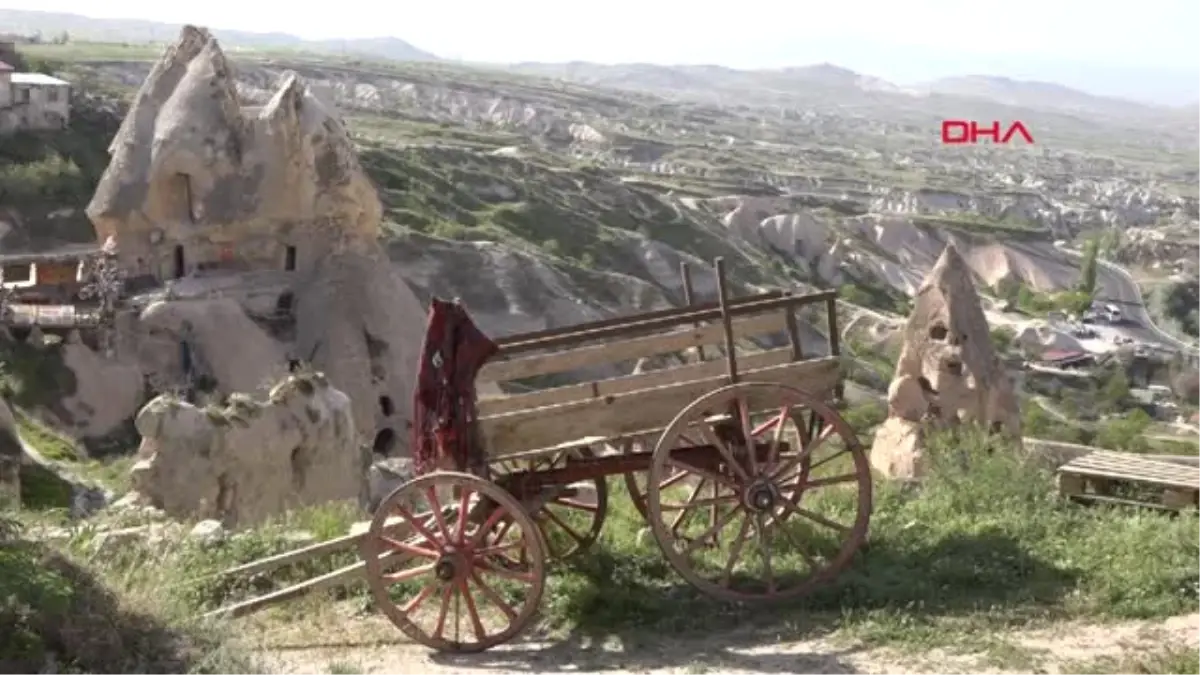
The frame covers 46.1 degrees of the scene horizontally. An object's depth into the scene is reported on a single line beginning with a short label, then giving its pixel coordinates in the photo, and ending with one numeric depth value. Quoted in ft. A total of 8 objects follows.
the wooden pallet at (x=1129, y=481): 30.37
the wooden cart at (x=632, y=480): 25.55
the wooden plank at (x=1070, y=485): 31.19
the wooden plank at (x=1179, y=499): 30.19
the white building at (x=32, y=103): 171.32
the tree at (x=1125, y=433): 124.96
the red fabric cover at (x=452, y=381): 26.23
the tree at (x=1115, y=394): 202.08
